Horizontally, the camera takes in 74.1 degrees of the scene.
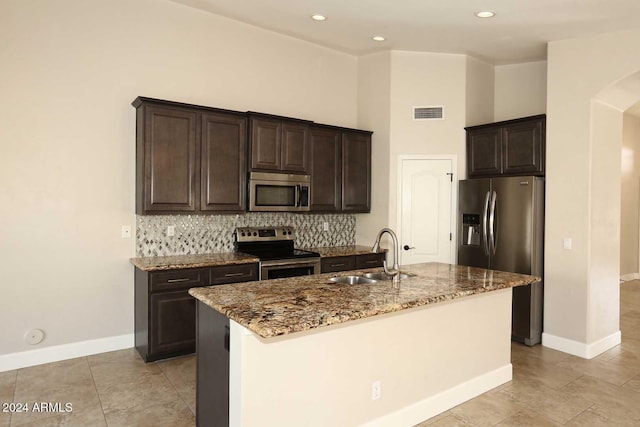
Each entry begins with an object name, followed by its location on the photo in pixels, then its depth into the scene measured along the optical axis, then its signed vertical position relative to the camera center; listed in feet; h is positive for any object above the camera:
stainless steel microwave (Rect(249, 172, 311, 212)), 14.88 +0.56
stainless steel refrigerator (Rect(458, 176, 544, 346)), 14.87 -0.97
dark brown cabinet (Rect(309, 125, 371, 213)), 16.79 +1.59
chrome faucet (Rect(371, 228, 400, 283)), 10.32 -1.56
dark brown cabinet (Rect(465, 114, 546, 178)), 15.25 +2.33
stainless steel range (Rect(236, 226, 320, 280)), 14.51 -1.68
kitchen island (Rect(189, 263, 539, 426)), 7.07 -2.81
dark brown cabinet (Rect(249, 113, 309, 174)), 14.84 +2.31
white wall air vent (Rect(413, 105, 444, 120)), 17.61 +3.98
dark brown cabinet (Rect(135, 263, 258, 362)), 12.44 -3.09
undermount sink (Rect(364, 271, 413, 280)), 10.72 -1.73
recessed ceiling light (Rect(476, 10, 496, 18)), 13.23 +6.16
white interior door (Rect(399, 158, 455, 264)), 17.49 -0.10
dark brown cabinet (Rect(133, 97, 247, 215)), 12.97 +1.56
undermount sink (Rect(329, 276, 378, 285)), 10.37 -1.79
